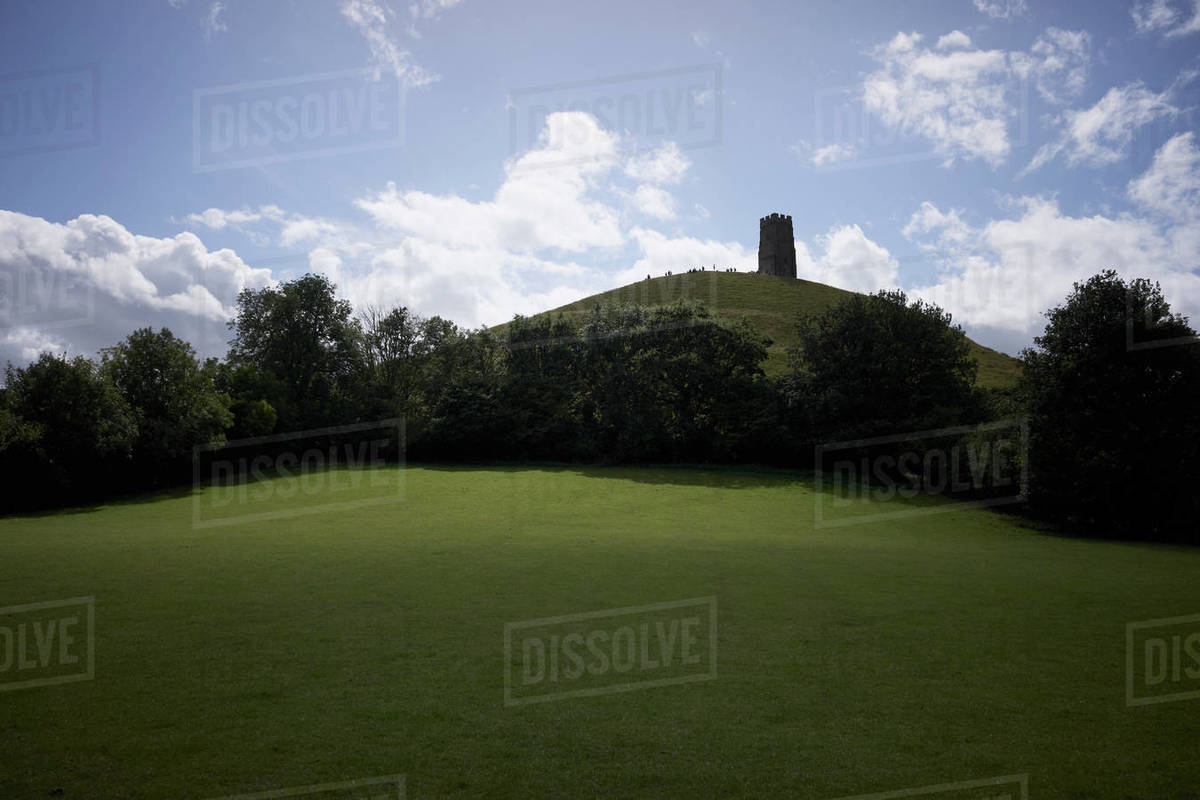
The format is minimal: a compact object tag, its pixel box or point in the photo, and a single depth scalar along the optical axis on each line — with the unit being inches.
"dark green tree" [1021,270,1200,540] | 1270.9
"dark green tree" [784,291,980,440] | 1873.8
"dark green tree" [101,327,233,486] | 1720.0
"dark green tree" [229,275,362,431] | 2464.3
